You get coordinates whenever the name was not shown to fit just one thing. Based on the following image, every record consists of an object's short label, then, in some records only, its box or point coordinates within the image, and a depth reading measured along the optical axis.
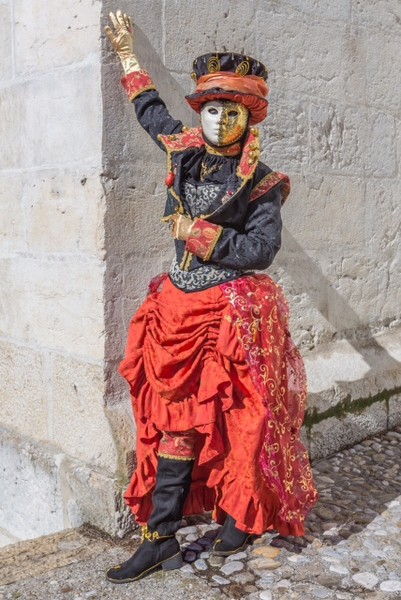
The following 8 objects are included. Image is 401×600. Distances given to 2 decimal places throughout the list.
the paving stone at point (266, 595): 2.65
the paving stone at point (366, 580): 2.73
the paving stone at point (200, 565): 2.86
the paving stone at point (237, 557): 2.93
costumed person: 2.65
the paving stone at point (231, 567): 2.84
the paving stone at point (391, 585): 2.70
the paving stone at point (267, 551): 2.97
